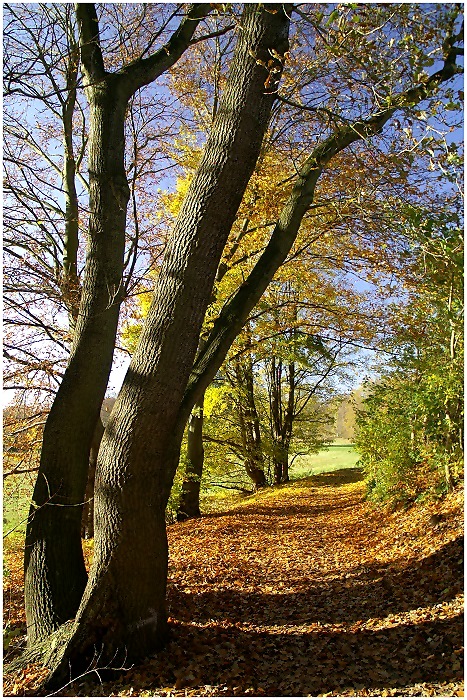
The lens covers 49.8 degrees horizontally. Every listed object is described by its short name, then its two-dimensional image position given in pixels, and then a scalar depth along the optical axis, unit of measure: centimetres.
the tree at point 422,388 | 474
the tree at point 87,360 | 436
